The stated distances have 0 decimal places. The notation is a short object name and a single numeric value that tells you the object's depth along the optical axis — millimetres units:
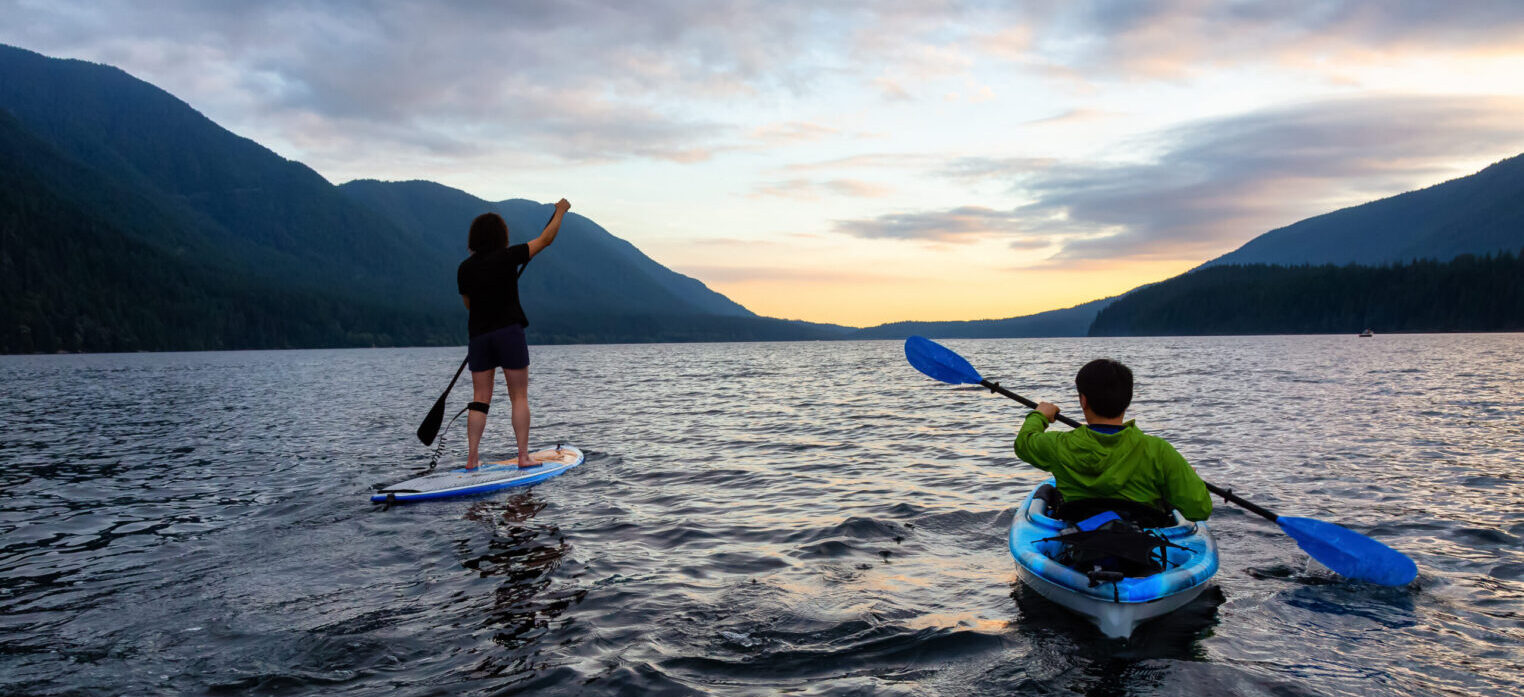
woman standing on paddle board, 10156
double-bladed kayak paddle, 6484
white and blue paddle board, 10203
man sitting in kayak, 5840
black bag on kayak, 5238
